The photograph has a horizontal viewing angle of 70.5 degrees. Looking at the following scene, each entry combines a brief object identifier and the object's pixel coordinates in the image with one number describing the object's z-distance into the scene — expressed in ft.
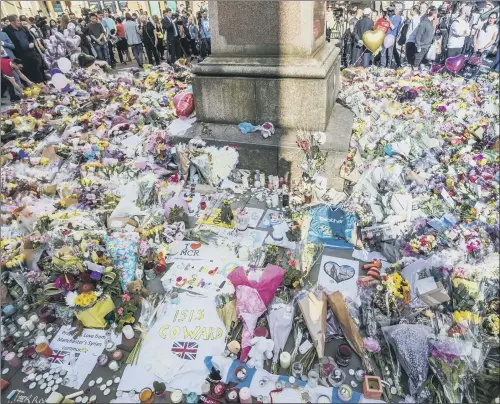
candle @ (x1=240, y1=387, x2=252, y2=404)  8.49
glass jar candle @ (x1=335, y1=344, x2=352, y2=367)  9.34
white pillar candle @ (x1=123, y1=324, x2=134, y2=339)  10.34
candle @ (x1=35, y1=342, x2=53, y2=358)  10.01
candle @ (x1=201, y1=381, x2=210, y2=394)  8.91
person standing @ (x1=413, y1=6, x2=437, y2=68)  32.89
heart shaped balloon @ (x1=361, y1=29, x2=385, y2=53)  29.99
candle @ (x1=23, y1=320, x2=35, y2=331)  11.01
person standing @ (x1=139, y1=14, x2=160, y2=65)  40.86
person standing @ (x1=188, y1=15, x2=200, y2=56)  43.16
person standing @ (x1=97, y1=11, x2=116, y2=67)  42.41
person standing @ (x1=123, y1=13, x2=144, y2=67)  40.01
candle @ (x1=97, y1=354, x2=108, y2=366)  9.75
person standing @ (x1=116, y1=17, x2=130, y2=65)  43.57
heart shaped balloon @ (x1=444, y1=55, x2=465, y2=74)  30.09
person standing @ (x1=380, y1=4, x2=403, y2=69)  34.40
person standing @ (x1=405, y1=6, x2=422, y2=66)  34.51
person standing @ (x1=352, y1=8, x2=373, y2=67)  33.96
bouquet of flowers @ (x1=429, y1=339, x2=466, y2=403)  8.25
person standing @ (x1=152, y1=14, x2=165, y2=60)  42.28
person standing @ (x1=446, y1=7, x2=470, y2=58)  31.73
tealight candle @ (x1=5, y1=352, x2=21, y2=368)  9.96
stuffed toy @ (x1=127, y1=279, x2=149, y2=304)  11.44
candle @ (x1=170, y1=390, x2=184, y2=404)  8.75
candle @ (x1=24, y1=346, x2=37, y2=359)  10.22
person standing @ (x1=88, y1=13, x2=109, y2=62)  40.42
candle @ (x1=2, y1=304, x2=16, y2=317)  11.33
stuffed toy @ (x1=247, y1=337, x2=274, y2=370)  9.44
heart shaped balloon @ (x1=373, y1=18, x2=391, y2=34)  33.01
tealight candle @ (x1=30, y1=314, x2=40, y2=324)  11.14
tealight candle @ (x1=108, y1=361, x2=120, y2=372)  9.57
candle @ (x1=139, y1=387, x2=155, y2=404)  8.83
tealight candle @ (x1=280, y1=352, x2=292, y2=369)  9.25
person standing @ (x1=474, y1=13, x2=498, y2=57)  29.60
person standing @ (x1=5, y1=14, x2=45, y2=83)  32.24
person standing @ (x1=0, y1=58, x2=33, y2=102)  30.30
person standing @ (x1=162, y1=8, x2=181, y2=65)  40.04
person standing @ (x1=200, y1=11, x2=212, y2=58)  42.06
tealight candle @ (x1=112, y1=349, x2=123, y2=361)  9.84
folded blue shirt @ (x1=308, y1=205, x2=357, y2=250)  13.48
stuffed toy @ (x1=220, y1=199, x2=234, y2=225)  14.60
